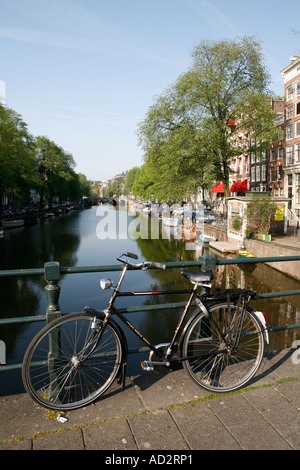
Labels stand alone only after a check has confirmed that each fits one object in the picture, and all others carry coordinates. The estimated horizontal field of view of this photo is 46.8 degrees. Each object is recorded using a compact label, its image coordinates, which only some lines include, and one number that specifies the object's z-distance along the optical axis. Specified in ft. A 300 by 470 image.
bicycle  9.50
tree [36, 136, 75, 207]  228.02
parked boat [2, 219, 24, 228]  157.63
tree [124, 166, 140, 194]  413.39
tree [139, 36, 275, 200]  97.76
